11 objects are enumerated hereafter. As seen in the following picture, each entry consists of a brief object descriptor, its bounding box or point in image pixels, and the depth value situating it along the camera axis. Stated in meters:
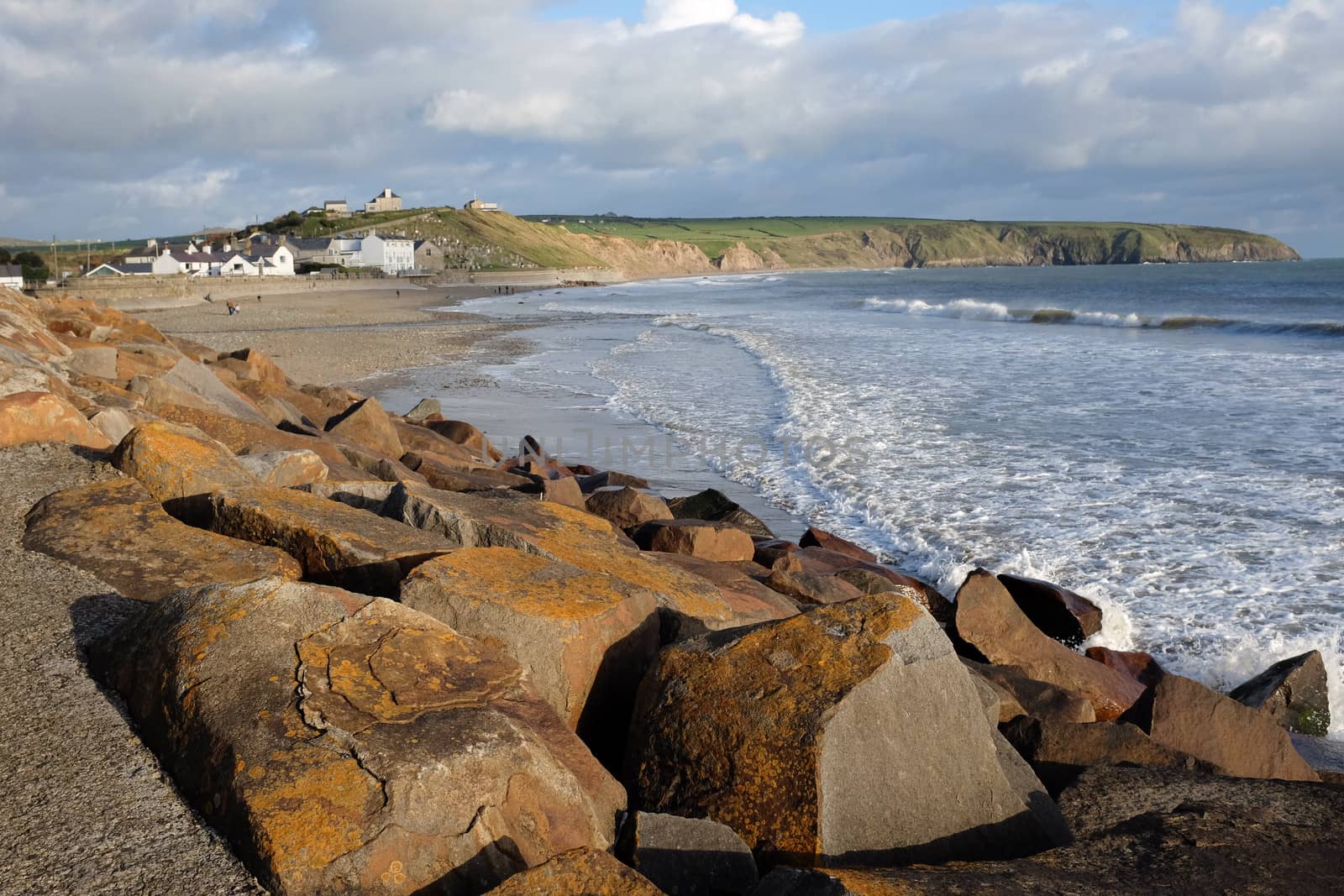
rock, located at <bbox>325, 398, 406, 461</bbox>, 9.96
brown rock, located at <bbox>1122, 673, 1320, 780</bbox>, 4.70
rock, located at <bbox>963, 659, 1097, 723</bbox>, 5.00
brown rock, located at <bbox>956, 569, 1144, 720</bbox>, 6.11
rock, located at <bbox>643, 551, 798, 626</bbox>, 5.06
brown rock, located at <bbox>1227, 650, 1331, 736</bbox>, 6.16
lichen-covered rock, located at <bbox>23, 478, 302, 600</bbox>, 4.06
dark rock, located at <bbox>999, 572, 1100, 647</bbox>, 7.25
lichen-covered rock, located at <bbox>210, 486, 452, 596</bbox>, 4.10
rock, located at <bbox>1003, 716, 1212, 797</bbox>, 4.25
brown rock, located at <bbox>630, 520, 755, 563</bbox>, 7.49
